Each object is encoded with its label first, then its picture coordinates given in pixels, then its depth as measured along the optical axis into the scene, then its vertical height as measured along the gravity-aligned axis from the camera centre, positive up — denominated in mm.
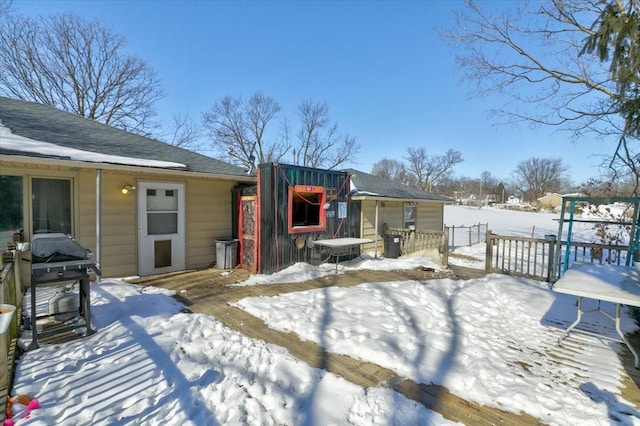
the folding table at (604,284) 2979 -918
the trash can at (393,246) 9914 -1588
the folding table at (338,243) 6857 -1085
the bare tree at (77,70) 14641 +7035
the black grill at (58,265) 3096 -835
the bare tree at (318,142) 31734 +6523
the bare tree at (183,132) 22109 +5040
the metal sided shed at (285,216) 6551 -468
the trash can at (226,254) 7079 -1445
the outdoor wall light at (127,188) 5930 +109
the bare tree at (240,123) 29828 +7824
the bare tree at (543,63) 6930 +3908
